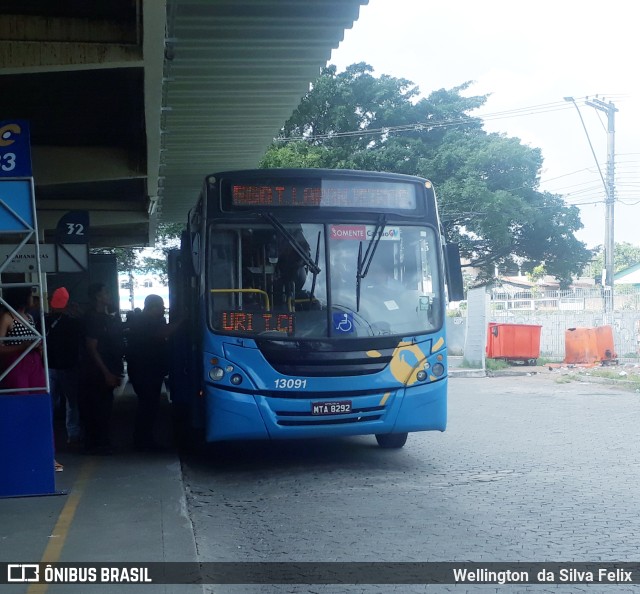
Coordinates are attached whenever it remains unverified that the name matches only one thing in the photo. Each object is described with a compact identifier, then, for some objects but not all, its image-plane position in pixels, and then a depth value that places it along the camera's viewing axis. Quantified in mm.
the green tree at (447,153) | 31469
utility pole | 30797
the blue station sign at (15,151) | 7922
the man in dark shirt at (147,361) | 10719
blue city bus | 9344
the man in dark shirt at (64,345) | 10445
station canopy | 9234
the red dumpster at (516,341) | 26328
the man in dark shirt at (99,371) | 10445
